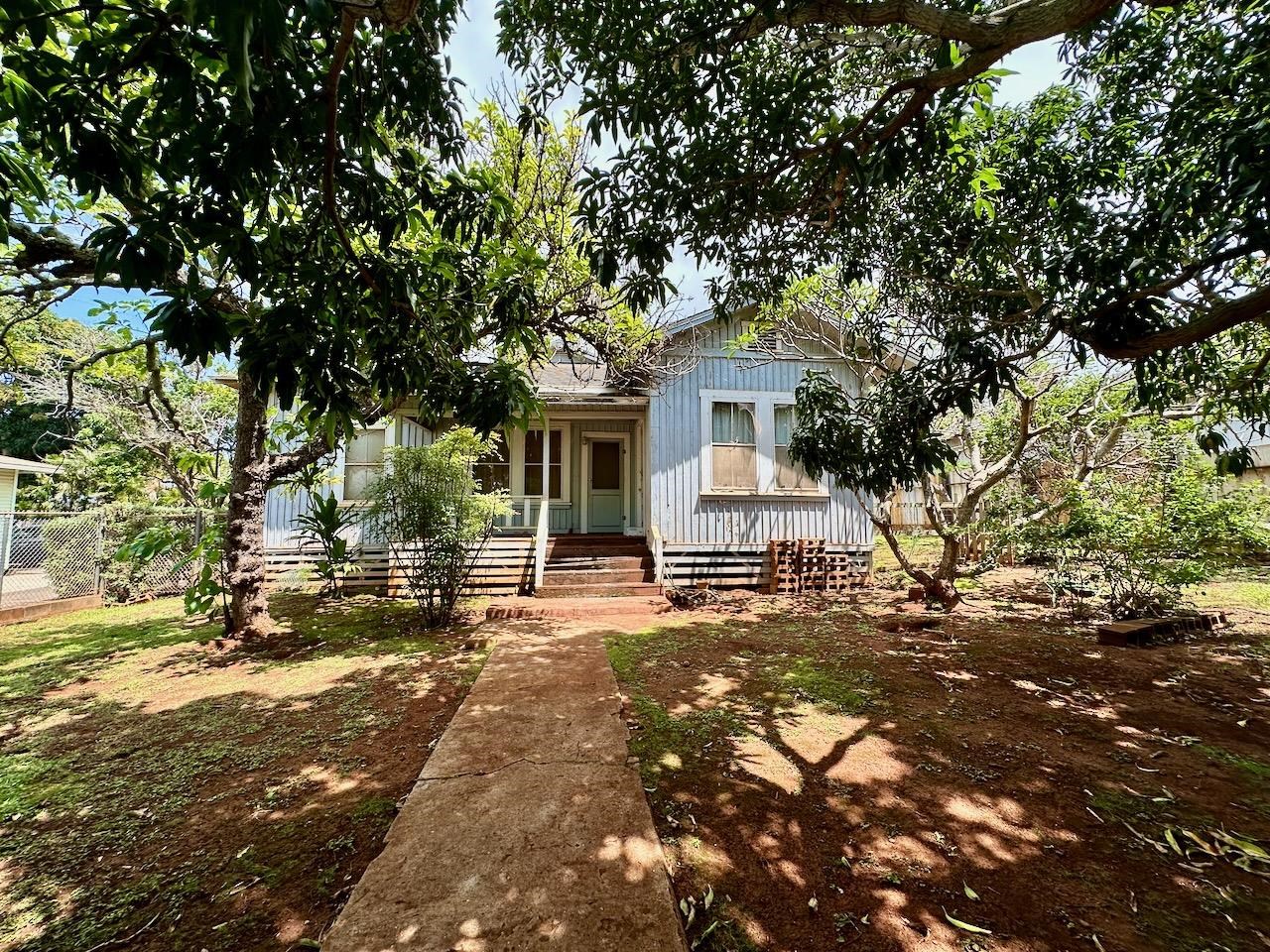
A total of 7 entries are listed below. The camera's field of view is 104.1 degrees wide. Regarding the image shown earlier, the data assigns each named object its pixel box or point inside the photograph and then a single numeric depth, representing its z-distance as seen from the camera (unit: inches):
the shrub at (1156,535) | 233.9
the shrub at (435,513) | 258.5
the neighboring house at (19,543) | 291.3
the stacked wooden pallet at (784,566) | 381.4
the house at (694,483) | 380.5
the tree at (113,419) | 325.1
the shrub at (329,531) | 303.0
